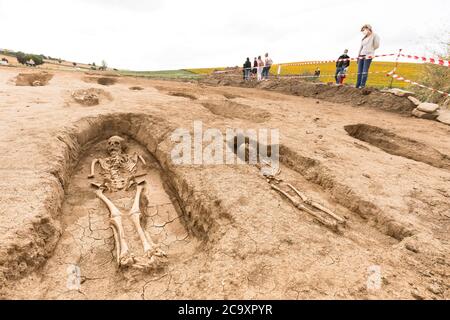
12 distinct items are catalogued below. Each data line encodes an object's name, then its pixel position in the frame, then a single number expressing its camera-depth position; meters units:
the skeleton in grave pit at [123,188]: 2.86
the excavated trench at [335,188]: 3.39
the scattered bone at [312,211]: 3.29
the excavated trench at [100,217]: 2.88
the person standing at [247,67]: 17.14
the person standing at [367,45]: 8.98
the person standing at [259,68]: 16.12
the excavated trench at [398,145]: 5.60
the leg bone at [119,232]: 2.85
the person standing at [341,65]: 11.02
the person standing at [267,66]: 15.12
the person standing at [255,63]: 17.27
